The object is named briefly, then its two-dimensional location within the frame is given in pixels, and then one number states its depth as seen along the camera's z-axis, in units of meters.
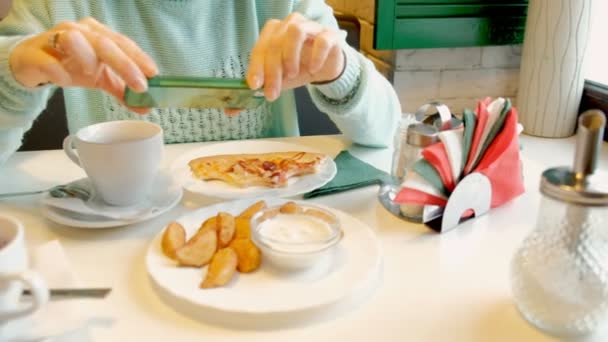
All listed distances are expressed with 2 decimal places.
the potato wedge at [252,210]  0.69
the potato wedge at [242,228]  0.65
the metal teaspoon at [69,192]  0.75
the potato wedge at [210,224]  0.65
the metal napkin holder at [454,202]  0.71
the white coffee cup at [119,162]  0.70
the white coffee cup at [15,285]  0.43
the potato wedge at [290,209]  0.68
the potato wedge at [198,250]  0.60
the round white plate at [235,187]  0.79
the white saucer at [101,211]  0.69
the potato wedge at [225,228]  0.63
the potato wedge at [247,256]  0.60
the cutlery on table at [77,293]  0.50
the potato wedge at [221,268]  0.56
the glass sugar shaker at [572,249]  0.46
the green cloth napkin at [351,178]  0.82
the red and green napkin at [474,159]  0.71
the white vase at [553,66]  1.24
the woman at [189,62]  0.74
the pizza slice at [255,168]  0.83
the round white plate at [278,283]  0.53
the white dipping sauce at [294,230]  0.59
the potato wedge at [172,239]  0.62
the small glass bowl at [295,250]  0.58
